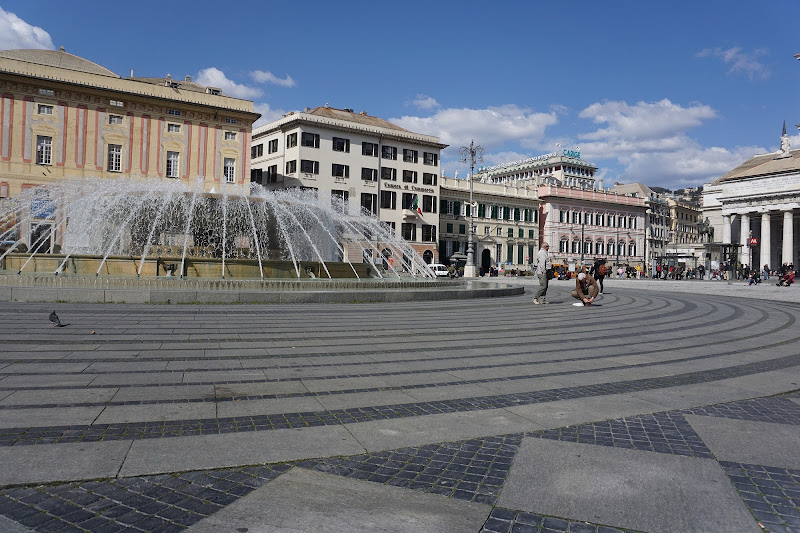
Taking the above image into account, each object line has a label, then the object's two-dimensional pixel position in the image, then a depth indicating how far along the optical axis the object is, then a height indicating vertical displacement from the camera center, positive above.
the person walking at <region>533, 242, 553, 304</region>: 16.88 +0.13
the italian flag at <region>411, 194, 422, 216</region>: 57.90 +6.67
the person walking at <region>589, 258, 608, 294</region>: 22.27 +0.06
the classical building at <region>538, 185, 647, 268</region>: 79.81 +7.36
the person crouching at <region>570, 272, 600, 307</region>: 16.89 -0.48
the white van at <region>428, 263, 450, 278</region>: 49.28 -0.07
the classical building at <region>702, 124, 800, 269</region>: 70.75 +9.33
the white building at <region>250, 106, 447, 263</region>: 55.09 +10.63
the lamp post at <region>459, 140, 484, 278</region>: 42.75 +8.06
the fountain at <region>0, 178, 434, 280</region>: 17.58 +1.11
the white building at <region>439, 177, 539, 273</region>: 68.12 +6.21
